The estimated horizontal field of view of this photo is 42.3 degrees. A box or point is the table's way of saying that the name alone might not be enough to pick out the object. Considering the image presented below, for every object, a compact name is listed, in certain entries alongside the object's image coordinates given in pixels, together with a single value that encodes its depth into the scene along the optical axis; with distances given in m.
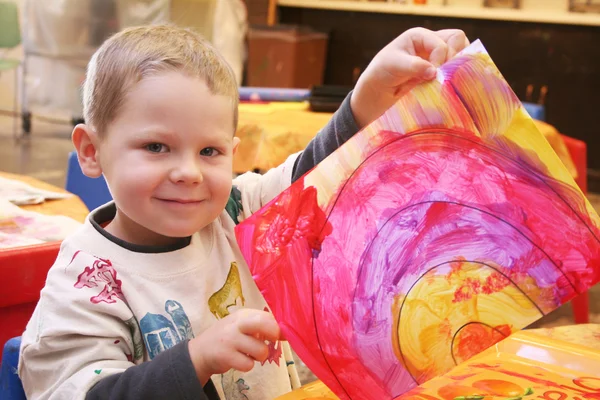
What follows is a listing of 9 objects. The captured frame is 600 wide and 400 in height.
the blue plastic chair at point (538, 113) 2.68
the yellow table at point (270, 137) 2.12
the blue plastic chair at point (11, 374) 0.71
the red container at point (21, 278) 1.10
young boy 0.66
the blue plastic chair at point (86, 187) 1.59
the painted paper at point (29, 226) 1.18
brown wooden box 4.73
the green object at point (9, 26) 4.93
